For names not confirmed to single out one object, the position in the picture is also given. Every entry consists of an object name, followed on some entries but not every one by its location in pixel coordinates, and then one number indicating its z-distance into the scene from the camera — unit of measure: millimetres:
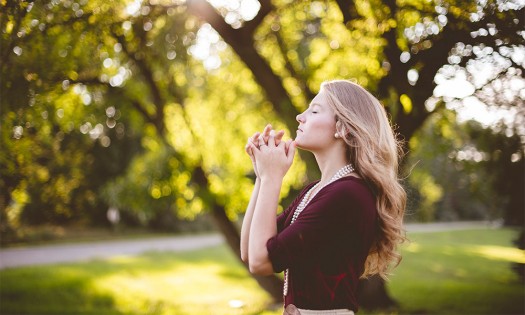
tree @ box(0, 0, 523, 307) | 3951
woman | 1799
